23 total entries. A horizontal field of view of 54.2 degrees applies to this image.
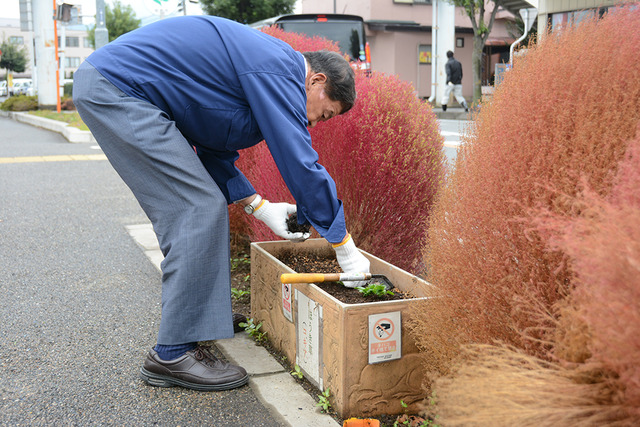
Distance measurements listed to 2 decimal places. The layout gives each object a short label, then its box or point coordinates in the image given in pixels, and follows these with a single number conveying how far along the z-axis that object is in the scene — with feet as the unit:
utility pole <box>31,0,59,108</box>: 59.65
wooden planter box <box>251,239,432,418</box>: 6.19
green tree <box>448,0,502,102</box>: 60.54
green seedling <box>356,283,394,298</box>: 7.13
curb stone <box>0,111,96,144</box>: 40.57
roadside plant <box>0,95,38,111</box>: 71.51
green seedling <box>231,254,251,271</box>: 12.53
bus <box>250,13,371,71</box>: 35.06
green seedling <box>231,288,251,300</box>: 10.77
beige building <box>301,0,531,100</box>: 87.30
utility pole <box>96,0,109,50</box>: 40.65
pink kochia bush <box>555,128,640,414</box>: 2.95
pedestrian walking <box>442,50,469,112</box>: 55.62
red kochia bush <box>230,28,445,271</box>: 9.41
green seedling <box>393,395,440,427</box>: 6.26
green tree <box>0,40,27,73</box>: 175.94
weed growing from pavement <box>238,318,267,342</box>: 8.83
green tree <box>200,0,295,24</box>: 80.59
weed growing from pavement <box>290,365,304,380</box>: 7.42
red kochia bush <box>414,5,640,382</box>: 4.20
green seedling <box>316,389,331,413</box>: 6.64
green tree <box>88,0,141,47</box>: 152.41
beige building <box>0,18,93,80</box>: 287.52
